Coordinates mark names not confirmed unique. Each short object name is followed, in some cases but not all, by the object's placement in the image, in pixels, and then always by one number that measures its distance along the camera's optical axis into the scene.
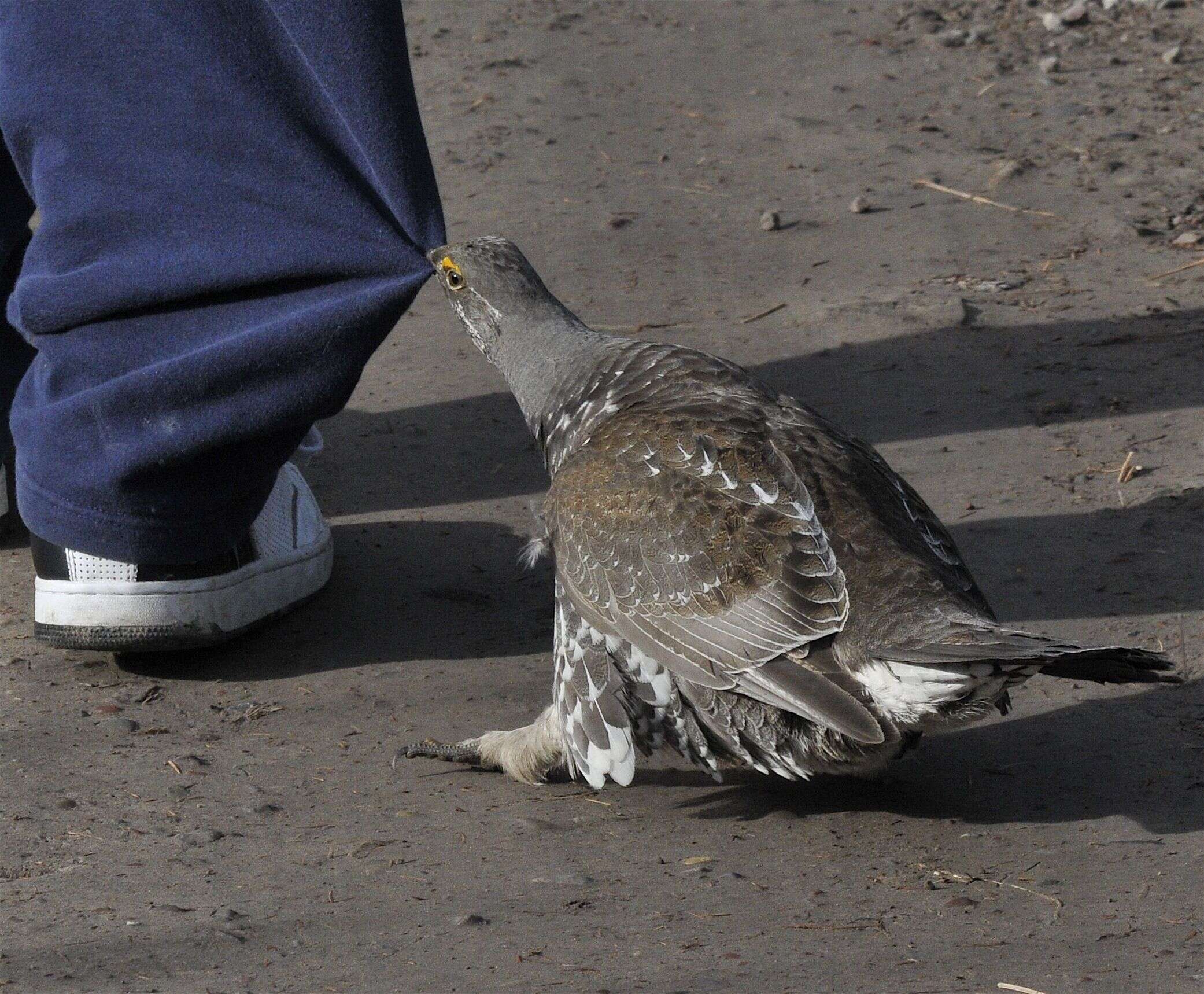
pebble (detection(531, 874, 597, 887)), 6.90
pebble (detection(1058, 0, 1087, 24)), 19.86
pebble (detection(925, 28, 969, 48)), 19.61
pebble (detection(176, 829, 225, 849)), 7.30
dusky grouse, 6.86
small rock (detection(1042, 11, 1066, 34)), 19.77
